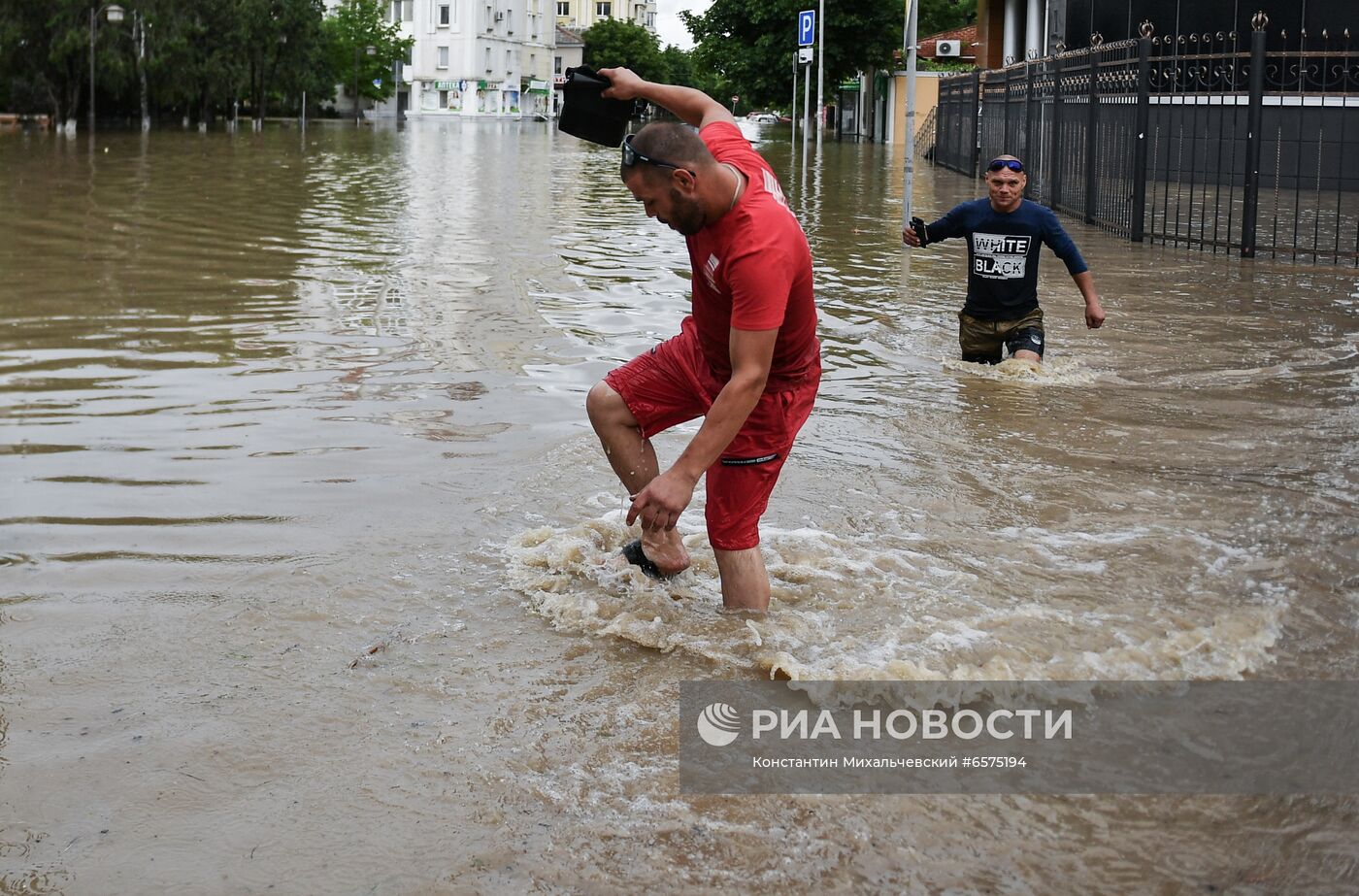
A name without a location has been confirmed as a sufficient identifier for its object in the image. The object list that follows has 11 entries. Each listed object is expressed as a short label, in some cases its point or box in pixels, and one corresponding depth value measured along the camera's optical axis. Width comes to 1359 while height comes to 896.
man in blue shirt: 8.64
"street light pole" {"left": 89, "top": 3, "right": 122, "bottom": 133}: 44.50
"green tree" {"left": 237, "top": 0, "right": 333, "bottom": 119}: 59.66
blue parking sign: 38.57
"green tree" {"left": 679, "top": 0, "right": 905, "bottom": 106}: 53.62
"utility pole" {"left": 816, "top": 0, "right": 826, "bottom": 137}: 39.56
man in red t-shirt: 4.28
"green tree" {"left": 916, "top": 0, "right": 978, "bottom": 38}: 77.50
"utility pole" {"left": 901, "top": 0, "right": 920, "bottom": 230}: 15.77
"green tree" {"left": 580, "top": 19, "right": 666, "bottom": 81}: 132.50
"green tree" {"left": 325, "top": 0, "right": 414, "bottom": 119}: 101.50
